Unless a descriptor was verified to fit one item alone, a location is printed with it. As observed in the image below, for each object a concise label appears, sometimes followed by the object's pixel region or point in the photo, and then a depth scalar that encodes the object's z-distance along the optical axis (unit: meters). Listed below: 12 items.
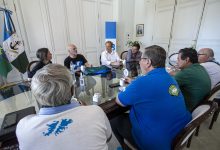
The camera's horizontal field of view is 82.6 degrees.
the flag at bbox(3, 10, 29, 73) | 2.81
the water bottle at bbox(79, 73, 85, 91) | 1.66
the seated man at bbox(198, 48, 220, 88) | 1.70
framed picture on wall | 5.32
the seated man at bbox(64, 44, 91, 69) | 2.59
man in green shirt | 1.28
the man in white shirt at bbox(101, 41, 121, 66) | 3.02
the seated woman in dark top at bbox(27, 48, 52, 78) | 1.93
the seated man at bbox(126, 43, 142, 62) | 2.91
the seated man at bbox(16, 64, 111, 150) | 0.55
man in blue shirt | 0.89
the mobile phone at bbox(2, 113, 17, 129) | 0.86
